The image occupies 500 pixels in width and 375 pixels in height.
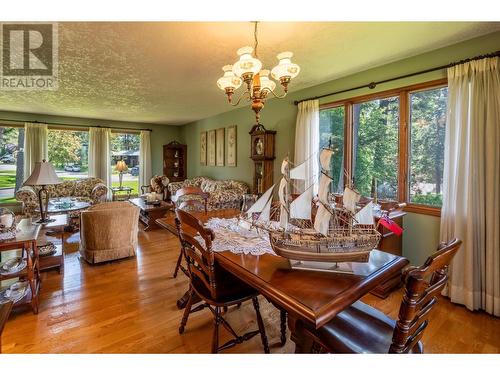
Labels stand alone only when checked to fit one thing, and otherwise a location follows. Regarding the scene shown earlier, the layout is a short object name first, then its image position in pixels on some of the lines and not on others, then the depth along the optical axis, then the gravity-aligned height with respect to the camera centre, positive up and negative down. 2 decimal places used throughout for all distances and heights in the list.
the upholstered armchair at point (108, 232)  2.95 -0.60
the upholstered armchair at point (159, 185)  6.79 -0.03
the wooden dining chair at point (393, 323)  0.88 -0.68
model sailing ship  1.18 -0.24
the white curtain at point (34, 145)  5.86 +0.95
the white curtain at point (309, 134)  3.75 +0.75
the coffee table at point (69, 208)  4.20 -0.42
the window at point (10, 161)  5.87 +0.54
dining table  0.96 -0.44
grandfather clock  4.48 +0.52
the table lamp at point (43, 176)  3.06 +0.10
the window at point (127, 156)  7.25 +0.85
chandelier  1.78 +0.86
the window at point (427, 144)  2.66 +0.43
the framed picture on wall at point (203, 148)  6.92 +1.01
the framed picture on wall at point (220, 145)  6.13 +0.97
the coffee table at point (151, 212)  4.79 -0.57
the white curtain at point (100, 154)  6.71 +0.83
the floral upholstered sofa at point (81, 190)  5.50 -0.14
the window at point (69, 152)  6.43 +0.85
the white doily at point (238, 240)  1.49 -0.37
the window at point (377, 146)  3.02 +0.48
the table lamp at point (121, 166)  6.75 +0.48
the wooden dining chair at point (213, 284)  1.41 -0.67
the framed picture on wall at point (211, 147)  6.53 +0.97
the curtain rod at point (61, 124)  5.85 +1.53
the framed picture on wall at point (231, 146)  5.71 +0.89
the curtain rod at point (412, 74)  2.19 +1.19
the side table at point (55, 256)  2.74 -0.81
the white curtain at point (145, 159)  7.47 +0.75
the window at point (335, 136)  3.59 +0.72
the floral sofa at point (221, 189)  4.64 -0.13
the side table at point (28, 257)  2.06 -0.65
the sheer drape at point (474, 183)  2.16 +0.00
